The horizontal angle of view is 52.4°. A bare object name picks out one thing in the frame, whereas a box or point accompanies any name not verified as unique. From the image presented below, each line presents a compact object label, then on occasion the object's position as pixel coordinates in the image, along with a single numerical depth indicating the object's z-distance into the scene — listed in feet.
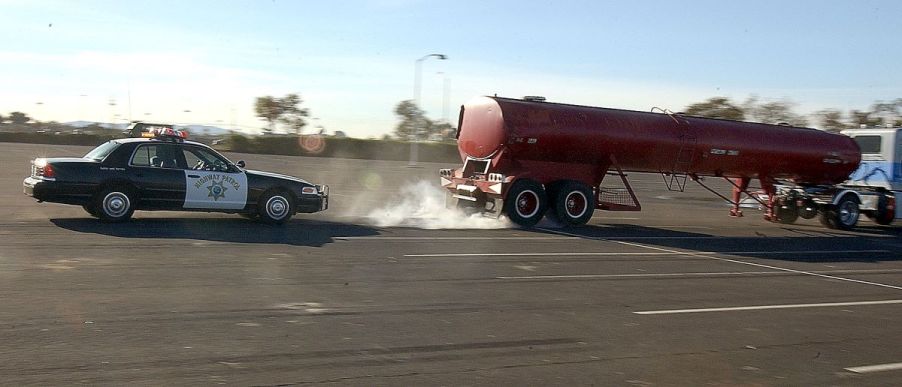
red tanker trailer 65.31
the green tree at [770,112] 192.92
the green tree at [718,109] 152.66
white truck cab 77.66
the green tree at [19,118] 282.97
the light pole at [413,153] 179.17
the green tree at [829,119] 165.47
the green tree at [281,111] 266.16
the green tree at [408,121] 256.32
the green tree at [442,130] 262.88
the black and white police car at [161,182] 50.31
